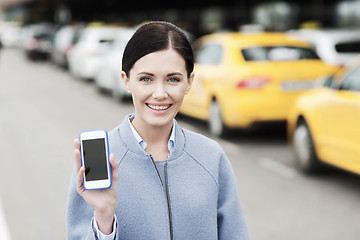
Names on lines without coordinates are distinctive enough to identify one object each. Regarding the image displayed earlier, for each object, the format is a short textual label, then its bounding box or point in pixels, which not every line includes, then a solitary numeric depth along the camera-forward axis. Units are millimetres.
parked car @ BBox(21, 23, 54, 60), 34344
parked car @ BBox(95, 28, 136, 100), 15250
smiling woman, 1985
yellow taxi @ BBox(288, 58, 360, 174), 6566
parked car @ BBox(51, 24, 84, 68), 25094
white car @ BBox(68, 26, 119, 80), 20016
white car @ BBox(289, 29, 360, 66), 11070
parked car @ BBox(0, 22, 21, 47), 64000
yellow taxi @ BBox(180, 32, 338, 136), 9227
